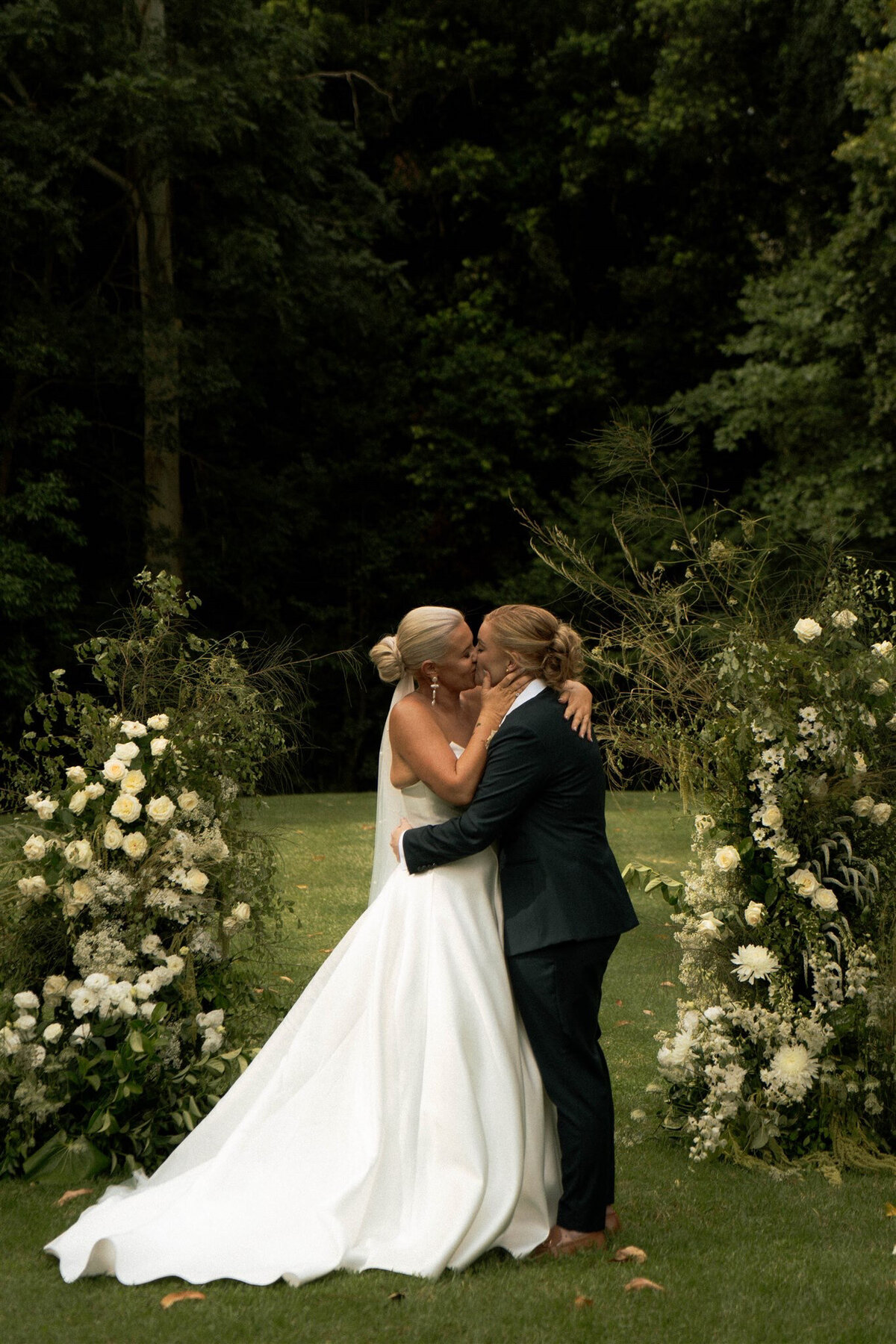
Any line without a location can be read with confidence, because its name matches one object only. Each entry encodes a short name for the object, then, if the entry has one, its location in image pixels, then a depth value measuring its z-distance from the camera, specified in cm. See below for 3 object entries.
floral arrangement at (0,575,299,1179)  503
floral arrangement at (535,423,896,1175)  519
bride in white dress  404
